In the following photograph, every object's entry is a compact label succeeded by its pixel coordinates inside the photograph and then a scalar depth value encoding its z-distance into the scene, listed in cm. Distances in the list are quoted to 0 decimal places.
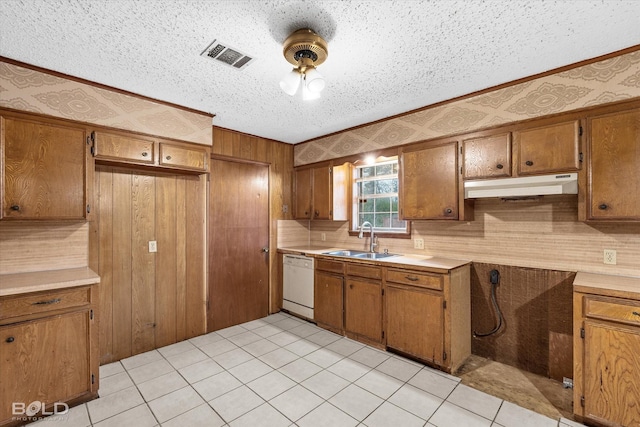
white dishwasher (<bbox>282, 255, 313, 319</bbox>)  375
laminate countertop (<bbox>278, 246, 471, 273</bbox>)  259
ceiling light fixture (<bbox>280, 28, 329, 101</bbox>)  177
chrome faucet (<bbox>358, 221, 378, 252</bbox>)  360
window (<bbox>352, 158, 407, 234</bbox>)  369
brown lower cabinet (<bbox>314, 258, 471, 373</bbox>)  255
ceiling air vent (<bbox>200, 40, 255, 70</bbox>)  198
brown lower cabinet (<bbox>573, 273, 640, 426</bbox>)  175
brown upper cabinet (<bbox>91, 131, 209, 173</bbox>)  257
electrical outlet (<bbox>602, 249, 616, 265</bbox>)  221
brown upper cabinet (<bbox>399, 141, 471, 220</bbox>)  280
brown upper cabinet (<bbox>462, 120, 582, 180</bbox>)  221
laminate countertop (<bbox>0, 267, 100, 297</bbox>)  190
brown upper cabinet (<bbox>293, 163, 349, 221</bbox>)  396
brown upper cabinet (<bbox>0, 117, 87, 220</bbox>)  212
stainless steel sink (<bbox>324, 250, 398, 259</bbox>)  350
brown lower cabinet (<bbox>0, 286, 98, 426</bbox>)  186
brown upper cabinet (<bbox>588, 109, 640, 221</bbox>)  197
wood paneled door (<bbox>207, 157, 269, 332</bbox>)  358
